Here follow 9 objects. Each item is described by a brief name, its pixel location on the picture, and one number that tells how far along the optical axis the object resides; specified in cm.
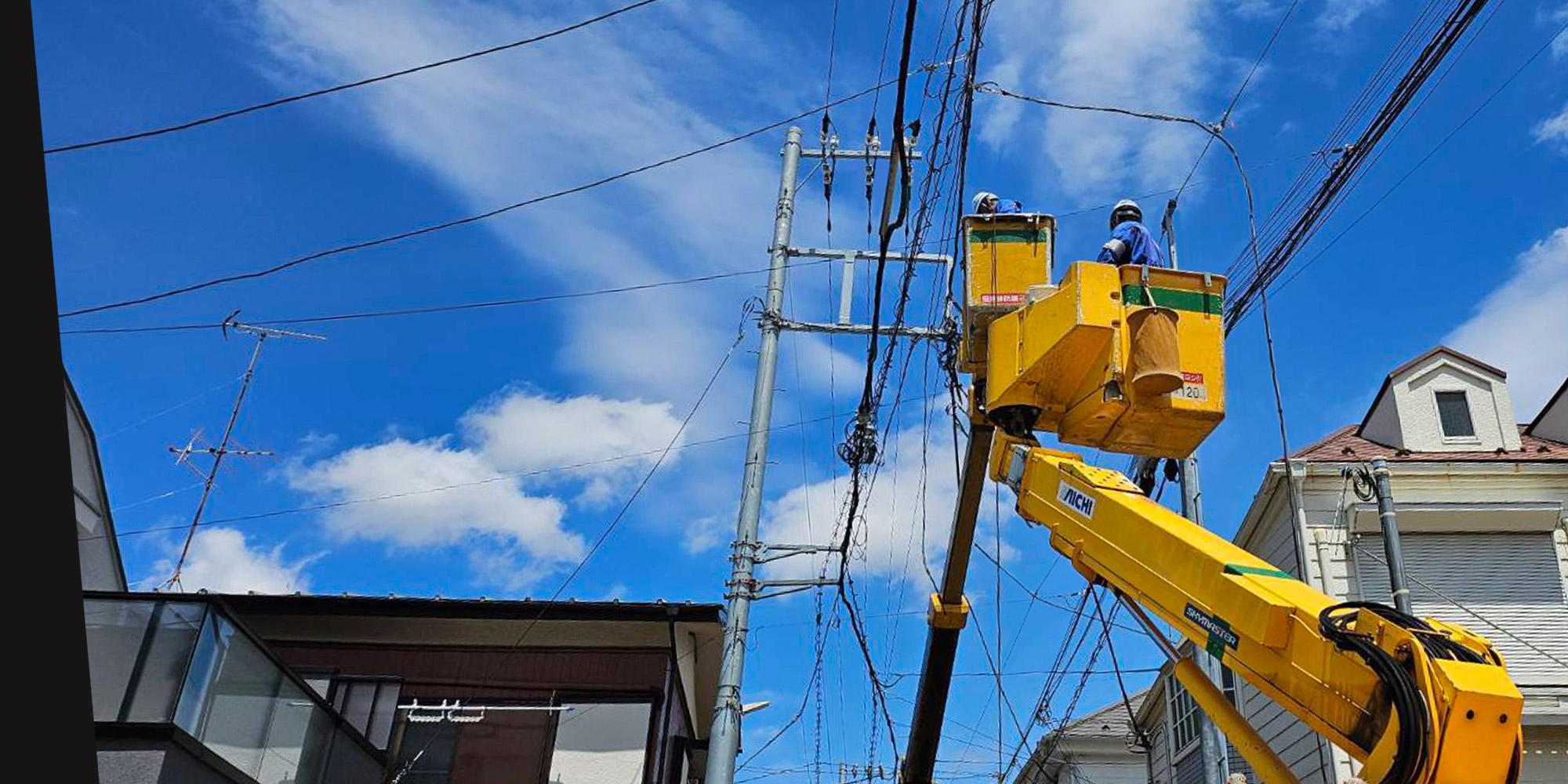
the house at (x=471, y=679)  1187
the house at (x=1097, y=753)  2684
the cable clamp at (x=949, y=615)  820
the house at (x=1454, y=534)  1283
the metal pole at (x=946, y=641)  689
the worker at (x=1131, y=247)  626
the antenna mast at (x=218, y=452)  1645
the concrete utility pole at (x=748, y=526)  1094
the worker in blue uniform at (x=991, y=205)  671
